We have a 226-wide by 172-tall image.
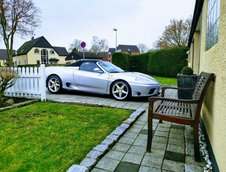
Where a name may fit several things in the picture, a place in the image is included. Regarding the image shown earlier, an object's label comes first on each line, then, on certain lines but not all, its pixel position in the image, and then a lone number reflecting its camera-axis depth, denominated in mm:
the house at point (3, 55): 52944
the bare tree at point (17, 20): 20844
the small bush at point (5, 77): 4836
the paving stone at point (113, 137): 2832
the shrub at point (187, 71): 5318
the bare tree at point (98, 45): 54750
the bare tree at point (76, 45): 57438
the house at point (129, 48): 59969
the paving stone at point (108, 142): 2654
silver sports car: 5613
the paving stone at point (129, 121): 3562
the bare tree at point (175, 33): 27688
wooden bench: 2326
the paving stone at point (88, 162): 2092
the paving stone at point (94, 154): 2285
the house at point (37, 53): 43553
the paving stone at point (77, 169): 1974
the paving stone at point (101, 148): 2457
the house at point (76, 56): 50750
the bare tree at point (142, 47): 55281
